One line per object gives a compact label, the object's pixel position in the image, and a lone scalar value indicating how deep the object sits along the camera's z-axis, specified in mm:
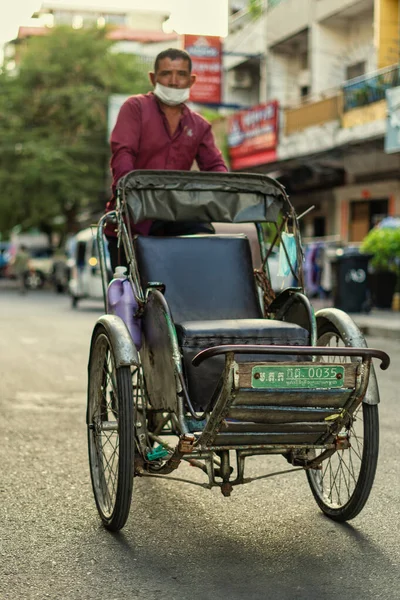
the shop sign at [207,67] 31984
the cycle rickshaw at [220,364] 3926
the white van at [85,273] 23688
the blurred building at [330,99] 25547
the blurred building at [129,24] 82375
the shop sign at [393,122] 21922
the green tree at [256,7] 33750
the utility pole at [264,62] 33500
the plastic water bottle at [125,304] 4785
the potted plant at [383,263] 18438
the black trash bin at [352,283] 18672
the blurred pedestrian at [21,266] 34278
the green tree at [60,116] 40656
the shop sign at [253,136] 29406
